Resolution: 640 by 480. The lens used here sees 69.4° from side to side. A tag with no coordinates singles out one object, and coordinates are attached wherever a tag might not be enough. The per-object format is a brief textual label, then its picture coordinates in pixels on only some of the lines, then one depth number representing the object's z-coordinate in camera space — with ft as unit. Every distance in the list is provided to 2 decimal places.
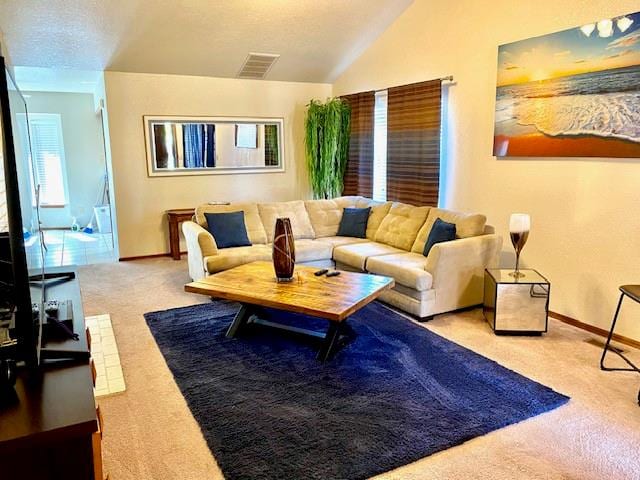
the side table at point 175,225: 19.57
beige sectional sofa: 12.51
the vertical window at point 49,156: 26.91
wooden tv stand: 3.62
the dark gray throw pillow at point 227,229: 15.19
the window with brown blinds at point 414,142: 16.33
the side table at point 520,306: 11.44
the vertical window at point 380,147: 19.25
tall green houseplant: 21.04
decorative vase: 11.13
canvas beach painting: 10.64
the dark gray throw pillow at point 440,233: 13.44
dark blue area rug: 7.05
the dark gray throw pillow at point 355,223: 17.30
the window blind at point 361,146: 19.88
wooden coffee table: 9.67
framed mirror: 19.84
